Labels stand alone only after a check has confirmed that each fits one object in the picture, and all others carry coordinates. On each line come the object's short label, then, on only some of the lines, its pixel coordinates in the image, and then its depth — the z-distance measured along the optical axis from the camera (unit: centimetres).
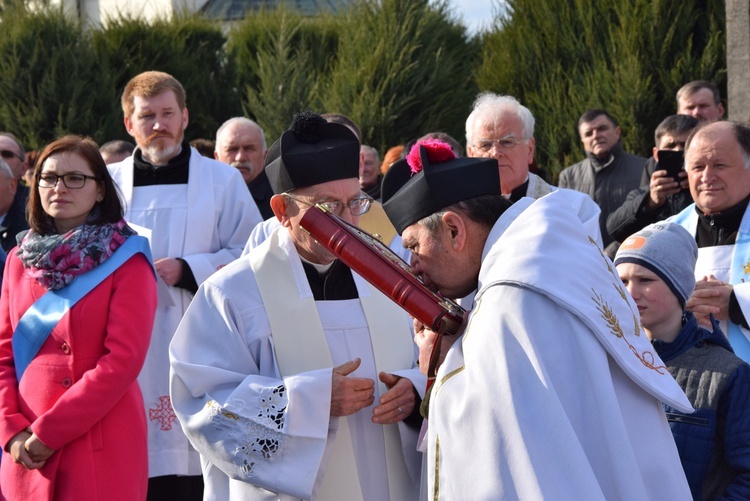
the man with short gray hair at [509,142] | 536
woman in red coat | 417
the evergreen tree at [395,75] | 1345
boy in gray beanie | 327
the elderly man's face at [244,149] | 762
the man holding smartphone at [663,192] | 586
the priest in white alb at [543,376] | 234
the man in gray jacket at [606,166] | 821
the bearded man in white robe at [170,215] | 543
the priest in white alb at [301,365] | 318
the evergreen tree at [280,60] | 1514
